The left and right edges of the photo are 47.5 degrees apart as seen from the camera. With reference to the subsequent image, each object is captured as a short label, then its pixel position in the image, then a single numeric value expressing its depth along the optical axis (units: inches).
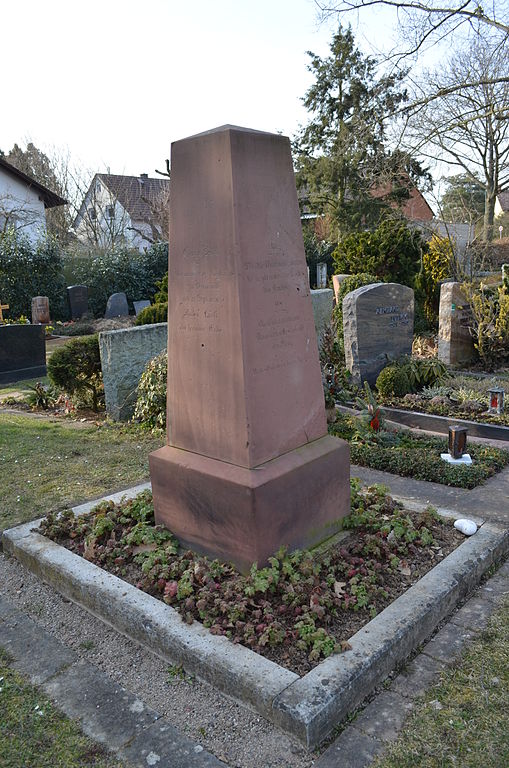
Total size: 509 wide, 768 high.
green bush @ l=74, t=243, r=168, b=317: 844.0
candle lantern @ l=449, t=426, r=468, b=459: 205.1
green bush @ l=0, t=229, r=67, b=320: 737.0
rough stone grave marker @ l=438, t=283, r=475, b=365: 371.9
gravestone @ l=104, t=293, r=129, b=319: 792.9
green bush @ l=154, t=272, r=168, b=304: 534.6
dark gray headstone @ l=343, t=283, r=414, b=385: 307.0
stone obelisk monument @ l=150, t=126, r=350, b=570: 120.7
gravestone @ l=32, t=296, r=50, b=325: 716.7
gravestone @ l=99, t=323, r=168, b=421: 295.3
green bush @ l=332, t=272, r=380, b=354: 403.6
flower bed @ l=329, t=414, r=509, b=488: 193.6
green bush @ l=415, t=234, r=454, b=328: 492.7
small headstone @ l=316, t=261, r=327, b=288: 1003.9
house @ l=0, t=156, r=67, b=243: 1057.5
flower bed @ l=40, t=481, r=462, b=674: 107.7
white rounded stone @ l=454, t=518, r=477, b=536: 146.0
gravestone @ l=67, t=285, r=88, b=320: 789.2
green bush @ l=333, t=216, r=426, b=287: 542.6
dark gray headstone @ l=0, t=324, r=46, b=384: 425.4
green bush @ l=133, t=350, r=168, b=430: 277.0
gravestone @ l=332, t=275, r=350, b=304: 444.1
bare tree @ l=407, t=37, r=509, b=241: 541.0
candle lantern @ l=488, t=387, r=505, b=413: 262.4
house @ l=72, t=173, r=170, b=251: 1380.4
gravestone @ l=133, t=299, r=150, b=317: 810.8
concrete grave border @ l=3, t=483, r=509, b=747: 91.2
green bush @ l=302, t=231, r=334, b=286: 1024.2
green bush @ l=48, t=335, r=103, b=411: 319.3
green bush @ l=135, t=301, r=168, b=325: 446.6
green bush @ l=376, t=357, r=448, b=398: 297.1
